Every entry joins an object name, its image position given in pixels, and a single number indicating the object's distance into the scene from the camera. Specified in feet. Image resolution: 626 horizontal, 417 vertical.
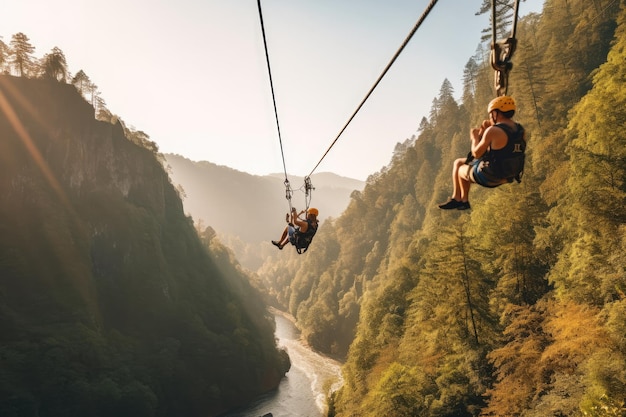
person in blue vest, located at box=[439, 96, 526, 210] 14.33
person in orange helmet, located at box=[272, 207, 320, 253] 45.21
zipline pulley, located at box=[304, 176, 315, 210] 50.86
